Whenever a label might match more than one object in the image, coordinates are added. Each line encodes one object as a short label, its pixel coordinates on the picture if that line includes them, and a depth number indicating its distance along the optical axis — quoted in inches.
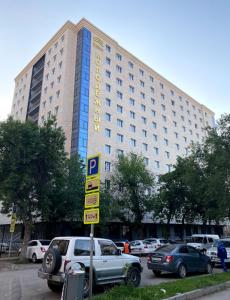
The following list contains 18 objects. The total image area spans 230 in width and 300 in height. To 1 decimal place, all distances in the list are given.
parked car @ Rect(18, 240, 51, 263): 711.7
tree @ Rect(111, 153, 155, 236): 1253.1
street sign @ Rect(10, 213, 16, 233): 746.8
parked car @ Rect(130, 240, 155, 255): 952.0
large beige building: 1379.2
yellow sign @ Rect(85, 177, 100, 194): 267.7
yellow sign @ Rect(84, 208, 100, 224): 257.9
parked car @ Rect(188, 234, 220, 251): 1016.1
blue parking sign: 274.2
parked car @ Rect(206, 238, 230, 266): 619.2
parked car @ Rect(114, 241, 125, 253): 886.5
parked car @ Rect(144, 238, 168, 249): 986.7
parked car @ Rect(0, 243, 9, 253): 1086.6
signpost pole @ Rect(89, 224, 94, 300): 242.1
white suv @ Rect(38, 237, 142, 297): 303.0
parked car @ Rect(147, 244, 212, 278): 457.1
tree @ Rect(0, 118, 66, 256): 691.4
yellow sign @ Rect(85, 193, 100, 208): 264.2
